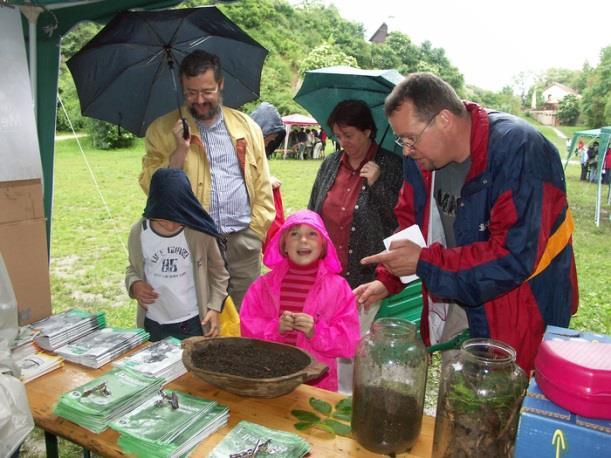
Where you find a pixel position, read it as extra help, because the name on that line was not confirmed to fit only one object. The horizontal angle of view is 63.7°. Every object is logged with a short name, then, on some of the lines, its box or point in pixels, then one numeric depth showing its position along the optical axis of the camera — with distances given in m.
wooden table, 1.32
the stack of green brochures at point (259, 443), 1.26
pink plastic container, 1.03
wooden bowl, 1.39
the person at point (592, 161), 14.52
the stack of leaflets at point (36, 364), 1.66
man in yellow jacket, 2.57
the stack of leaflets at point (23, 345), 1.80
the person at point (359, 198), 2.66
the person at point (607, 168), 11.20
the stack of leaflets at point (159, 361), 1.66
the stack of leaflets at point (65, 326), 1.88
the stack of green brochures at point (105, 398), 1.39
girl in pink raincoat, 1.94
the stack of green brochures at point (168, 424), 1.27
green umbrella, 2.79
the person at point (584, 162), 14.85
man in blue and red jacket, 1.56
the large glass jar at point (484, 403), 1.07
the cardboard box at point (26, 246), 2.14
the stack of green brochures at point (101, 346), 1.77
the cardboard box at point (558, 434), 1.00
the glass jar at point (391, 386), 1.25
